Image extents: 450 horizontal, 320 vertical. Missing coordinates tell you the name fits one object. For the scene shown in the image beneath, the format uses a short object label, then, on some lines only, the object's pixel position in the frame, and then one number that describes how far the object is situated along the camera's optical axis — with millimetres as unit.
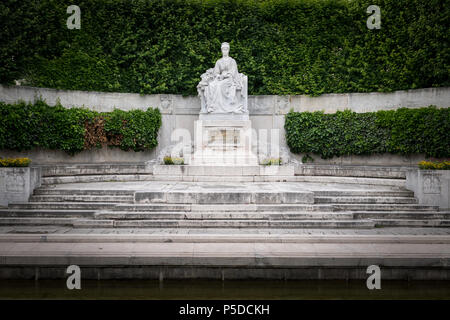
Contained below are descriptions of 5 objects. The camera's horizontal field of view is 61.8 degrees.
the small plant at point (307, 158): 14672
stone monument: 11914
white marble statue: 12664
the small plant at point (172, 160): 11567
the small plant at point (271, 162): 11508
